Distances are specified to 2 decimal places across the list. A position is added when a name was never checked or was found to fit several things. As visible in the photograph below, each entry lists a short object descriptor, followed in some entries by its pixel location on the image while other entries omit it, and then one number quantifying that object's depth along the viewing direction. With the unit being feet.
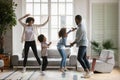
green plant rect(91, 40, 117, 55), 23.85
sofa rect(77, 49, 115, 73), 20.62
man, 17.25
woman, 19.35
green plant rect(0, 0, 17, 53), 22.36
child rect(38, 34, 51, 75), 19.70
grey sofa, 22.15
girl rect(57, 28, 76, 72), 19.79
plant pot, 23.55
